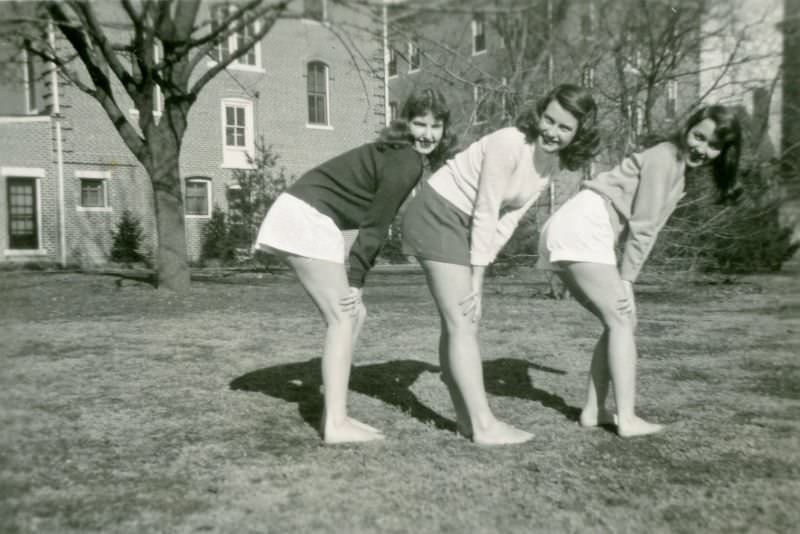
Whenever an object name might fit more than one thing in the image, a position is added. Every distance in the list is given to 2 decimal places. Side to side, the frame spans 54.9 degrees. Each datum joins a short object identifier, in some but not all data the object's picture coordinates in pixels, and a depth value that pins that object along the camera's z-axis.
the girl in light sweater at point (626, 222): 3.70
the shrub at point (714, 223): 10.59
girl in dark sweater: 3.60
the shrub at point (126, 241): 24.50
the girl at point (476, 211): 3.47
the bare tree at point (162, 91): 11.63
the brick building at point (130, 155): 23.80
